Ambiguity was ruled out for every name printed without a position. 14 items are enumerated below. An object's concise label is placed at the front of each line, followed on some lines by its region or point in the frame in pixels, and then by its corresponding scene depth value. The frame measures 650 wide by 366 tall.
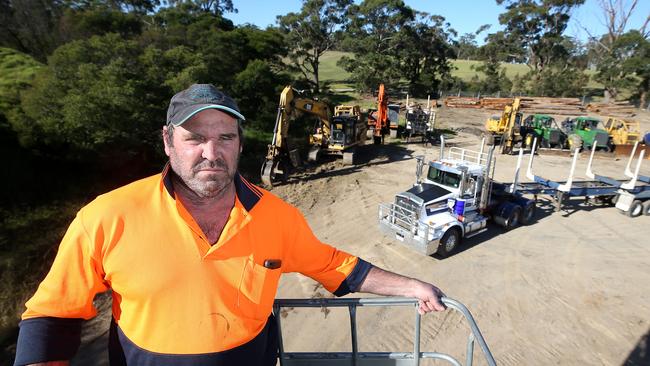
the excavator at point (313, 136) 12.95
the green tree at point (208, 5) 38.49
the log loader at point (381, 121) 19.45
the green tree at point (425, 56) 40.31
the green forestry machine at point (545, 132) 19.72
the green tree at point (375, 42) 35.78
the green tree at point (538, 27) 43.97
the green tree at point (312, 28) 36.25
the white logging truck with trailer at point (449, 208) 8.27
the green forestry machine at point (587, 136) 19.16
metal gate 2.35
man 1.50
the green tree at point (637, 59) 36.78
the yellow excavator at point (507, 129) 18.48
